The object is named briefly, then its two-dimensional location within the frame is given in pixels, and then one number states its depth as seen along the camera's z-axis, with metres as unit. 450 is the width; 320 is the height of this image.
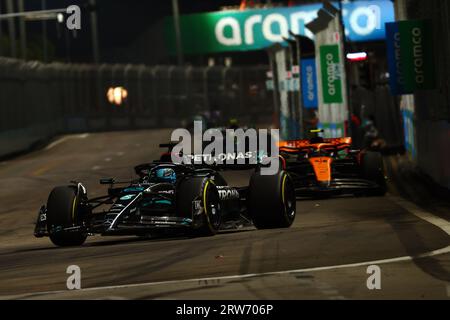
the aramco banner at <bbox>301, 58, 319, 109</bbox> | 36.53
